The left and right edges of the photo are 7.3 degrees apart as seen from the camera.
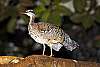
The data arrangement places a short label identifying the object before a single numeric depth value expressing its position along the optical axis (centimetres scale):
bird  600
